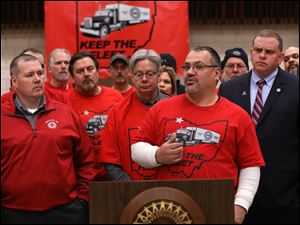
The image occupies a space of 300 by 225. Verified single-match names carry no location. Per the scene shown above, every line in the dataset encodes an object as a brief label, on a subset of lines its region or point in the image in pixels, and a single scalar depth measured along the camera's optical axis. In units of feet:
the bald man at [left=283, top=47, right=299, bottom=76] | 18.92
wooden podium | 7.93
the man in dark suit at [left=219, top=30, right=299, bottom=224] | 11.35
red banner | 24.12
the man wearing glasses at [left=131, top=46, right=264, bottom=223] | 9.64
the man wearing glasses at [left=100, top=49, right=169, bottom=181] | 11.35
